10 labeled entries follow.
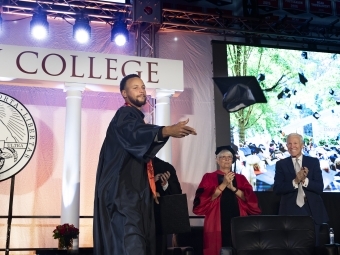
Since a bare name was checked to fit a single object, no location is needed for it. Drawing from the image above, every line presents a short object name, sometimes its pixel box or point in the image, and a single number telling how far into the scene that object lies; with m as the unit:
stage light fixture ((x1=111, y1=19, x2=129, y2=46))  7.21
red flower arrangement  5.19
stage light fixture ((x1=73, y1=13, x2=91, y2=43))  7.05
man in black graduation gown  2.94
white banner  5.93
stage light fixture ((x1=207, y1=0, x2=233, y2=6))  8.89
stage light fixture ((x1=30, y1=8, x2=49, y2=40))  6.86
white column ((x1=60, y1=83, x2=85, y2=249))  5.91
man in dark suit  4.82
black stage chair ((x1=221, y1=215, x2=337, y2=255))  4.05
